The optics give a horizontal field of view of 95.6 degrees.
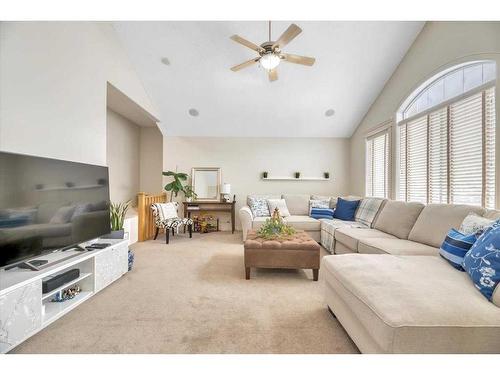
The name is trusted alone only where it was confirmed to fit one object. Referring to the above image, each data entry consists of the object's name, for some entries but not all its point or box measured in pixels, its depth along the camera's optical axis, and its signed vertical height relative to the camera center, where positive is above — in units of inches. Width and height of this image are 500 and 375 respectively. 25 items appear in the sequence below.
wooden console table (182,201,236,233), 200.5 -20.6
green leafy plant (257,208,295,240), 113.0 -24.0
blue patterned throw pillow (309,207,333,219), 176.7 -23.1
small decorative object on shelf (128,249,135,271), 109.2 -37.1
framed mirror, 213.0 +0.8
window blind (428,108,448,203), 115.8 +14.2
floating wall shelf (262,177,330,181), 215.2 +5.0
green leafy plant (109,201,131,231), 112.8 -17.5
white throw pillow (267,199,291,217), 185.6 -18.2
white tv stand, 53.1 -31.1
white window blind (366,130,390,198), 163.0 +14.3
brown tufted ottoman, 100.7 -31.8
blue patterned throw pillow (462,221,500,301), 49.3 -18.4
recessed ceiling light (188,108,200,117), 191.5 +61.2
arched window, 94.7 +22.9
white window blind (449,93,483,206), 97.5 +15.0
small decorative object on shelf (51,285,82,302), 73.7 -37.0
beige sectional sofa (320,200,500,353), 39.7 -24.1
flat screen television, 61.1 -6.8
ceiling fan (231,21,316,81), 97.6 +61.6
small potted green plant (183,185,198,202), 204.3 -8.4
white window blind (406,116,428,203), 129.8 +14.1
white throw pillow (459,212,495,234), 68.0 -12.5
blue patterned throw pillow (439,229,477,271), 65.0 -18.9
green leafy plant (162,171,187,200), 195.5 +0.7
